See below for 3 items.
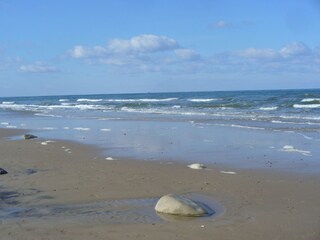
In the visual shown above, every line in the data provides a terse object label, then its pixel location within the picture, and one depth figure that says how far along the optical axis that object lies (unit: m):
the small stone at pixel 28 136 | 16.77
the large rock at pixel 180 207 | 6.30
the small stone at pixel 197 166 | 9.98
